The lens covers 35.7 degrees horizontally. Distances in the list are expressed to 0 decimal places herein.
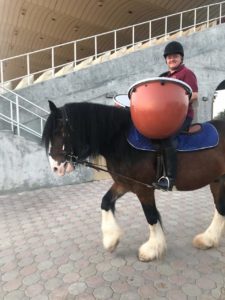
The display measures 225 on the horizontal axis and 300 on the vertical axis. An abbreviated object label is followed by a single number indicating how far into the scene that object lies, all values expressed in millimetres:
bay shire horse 3326
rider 3438
